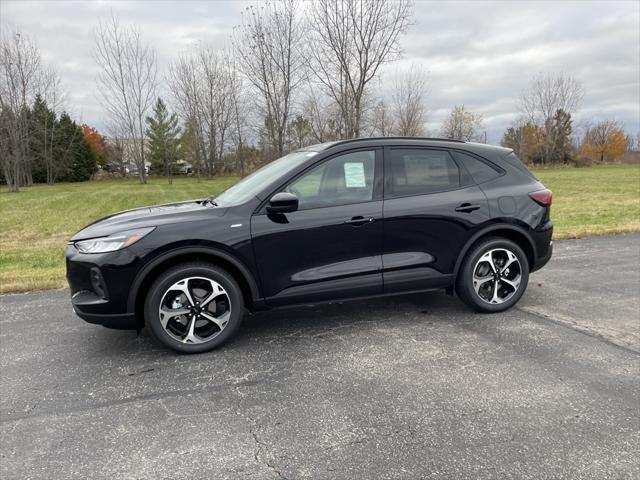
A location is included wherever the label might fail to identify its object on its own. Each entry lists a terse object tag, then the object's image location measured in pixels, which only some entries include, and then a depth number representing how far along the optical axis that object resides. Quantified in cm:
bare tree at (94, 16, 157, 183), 3750
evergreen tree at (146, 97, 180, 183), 5447
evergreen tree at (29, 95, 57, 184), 4341
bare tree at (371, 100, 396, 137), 2983
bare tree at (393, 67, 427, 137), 2972
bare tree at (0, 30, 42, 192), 3316
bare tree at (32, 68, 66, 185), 4630
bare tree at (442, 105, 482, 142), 5193
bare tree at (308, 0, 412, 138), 1652
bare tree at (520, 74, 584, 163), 5716
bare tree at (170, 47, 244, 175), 3738
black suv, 350
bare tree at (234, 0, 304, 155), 2142
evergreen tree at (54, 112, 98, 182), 5066
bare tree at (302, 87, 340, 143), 2337
